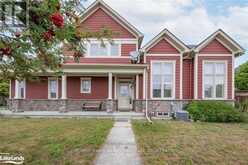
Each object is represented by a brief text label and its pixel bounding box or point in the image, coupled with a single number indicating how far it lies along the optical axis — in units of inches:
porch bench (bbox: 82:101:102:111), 446.5
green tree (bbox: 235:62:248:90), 760.4
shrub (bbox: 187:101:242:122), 360.9
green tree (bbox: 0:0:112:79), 63.7
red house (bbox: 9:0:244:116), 420.0
